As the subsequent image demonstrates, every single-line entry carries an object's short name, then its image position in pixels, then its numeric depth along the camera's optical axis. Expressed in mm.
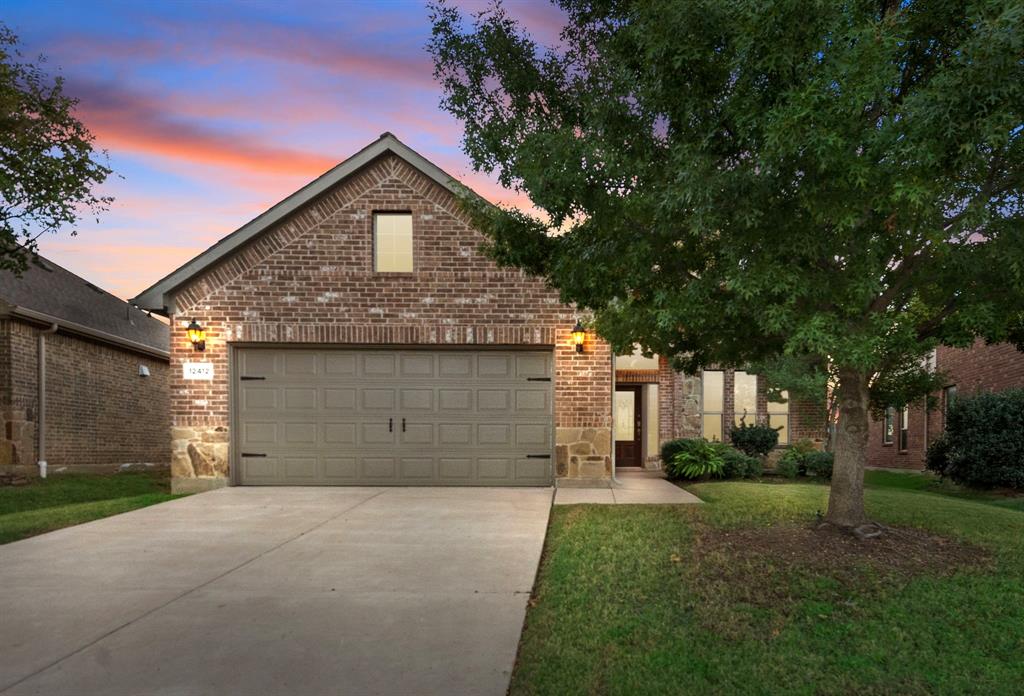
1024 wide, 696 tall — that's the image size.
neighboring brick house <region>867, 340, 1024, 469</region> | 15883
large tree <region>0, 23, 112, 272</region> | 11453
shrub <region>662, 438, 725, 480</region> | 13125
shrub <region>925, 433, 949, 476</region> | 14195
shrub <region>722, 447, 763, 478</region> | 13500
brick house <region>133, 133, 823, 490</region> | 10844
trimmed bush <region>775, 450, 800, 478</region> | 14438
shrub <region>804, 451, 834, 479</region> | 14383
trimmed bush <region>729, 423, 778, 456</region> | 16391
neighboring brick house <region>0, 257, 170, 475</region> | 13930
